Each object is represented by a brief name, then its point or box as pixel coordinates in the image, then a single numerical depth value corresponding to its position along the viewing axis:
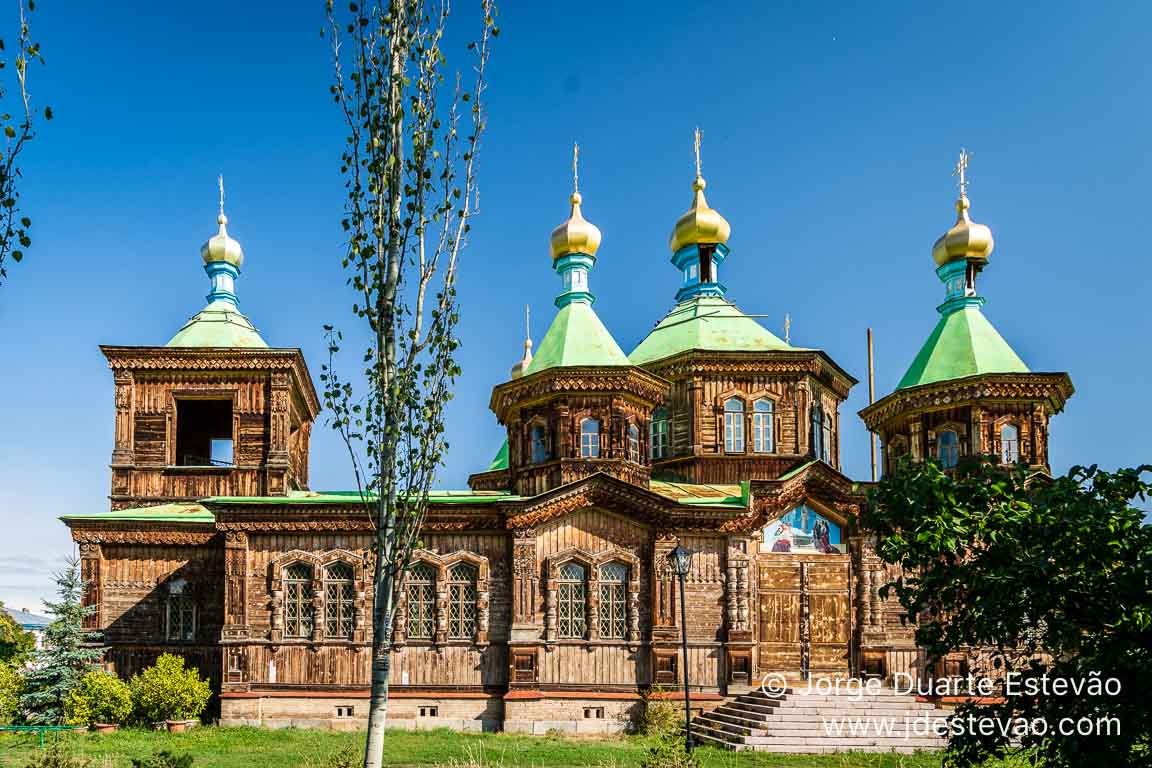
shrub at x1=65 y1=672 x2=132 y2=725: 21.84
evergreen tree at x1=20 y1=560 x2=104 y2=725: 22.72
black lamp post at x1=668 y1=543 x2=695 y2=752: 16.83
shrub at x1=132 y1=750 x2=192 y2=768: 11.61
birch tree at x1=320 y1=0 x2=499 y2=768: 12.40
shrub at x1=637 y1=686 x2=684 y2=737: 21.47
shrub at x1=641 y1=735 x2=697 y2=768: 13.31
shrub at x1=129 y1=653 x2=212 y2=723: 21.80
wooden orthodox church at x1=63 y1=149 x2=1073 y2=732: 22.48
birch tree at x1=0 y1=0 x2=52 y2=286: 8.89
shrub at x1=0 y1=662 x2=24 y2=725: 22.47
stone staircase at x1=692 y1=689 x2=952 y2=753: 19.50
